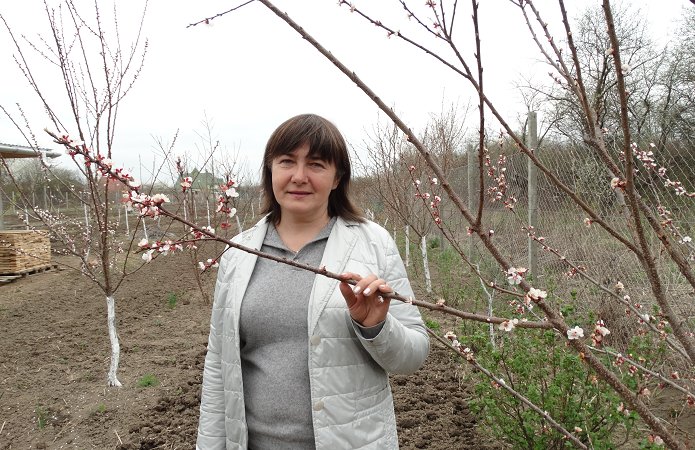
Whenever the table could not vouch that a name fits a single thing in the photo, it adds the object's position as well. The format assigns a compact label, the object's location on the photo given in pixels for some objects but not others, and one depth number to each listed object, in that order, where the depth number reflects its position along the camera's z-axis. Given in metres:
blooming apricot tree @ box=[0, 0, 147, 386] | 3.74
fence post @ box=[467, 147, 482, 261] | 8.55
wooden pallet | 10.59
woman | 1.48
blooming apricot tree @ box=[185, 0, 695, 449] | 0.81
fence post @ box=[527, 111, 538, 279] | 5.09
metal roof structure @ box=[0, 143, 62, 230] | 11.75
